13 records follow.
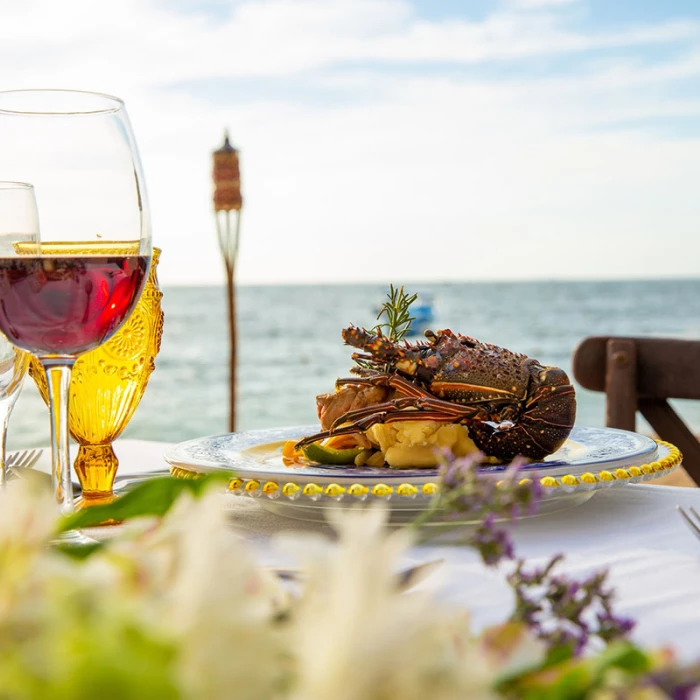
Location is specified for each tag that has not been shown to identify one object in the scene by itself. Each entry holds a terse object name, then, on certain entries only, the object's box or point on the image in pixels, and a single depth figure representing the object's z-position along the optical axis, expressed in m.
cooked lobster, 0.68
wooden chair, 1.16
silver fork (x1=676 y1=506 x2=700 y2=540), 0.53
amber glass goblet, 0.64
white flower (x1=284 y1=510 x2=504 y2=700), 0.15
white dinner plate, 0.56
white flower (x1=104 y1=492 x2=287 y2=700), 0.15
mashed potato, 0.65
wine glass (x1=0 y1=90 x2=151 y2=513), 0.52
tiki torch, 4.78
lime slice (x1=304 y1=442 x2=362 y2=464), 0.66
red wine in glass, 0.52
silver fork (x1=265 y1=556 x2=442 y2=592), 0.22
